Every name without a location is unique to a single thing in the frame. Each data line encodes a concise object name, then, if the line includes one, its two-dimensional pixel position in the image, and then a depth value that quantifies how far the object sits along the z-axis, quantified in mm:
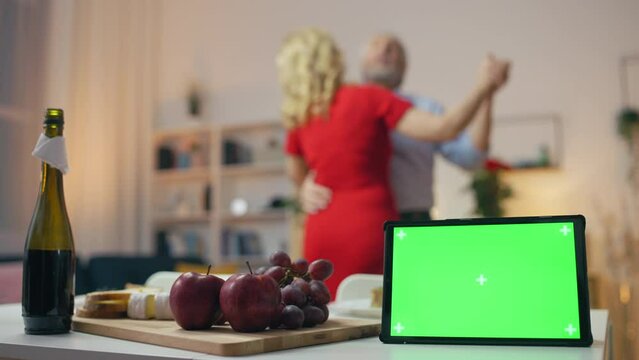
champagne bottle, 1004
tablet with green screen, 842
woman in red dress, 2201
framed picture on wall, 5086
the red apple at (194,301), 913
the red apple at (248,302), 885
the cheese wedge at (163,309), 1062
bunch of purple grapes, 945
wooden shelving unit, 5988
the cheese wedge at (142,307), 1080
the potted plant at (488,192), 4895
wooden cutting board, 794
